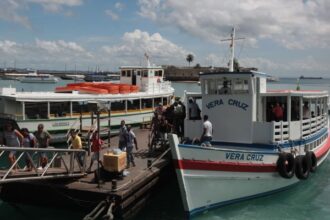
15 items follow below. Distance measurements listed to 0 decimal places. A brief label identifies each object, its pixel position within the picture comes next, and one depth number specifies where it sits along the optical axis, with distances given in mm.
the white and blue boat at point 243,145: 12281
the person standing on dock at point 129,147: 13386
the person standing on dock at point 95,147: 12414
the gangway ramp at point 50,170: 10359
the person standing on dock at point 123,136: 13534
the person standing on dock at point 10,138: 11844
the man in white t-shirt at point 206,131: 13602
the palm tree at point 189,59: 160250
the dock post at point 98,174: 11352
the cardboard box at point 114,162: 11602
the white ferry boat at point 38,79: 120062
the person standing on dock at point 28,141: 12047
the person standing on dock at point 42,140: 12500
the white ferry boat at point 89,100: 21875
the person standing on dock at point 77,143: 12573
